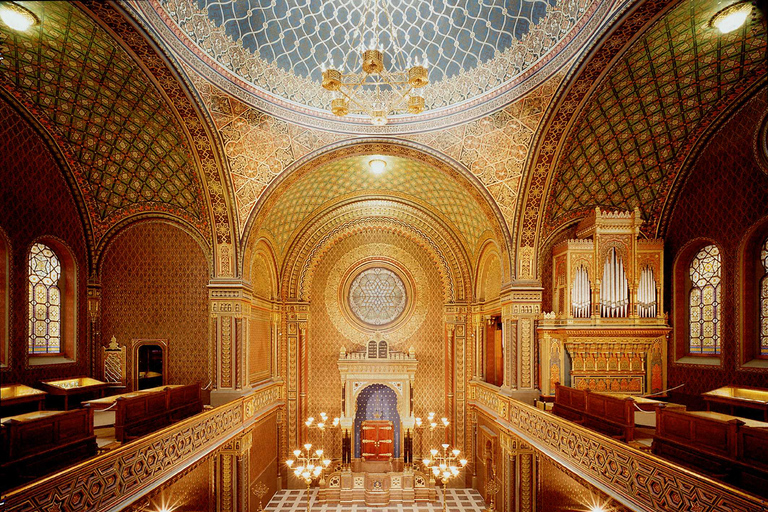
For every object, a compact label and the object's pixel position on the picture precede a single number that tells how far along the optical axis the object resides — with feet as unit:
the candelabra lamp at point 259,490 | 46.96
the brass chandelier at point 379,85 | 39.17
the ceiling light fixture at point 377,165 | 48.14
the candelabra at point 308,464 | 39.93
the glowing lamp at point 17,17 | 26.12
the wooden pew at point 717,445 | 21.24
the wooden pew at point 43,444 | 21.90
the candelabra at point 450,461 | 42.12
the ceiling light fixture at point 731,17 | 26.08
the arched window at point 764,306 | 34.14
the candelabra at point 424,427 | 56.08
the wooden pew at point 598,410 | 29.50
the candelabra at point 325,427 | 57.26
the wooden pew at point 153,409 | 29.50
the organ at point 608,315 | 39.58
